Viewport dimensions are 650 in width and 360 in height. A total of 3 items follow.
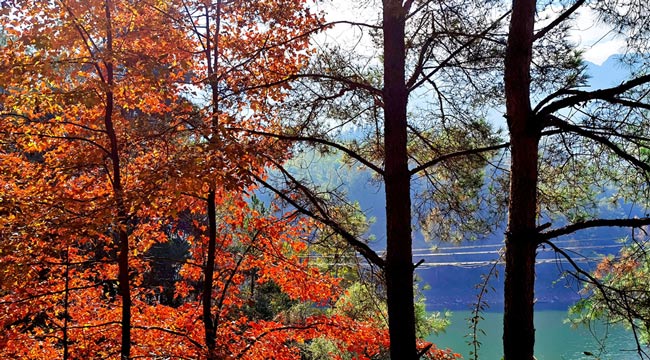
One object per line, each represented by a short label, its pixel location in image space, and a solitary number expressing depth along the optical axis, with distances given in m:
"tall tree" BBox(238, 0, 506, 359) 3.79
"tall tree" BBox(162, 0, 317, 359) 3.90
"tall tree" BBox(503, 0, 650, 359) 3.01
